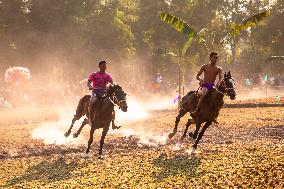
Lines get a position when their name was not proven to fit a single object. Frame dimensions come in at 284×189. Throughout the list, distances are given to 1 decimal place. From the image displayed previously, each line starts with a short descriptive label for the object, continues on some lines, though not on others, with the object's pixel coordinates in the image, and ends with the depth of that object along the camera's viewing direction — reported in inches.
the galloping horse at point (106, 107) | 592.9
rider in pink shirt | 608.8
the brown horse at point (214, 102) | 566.9
